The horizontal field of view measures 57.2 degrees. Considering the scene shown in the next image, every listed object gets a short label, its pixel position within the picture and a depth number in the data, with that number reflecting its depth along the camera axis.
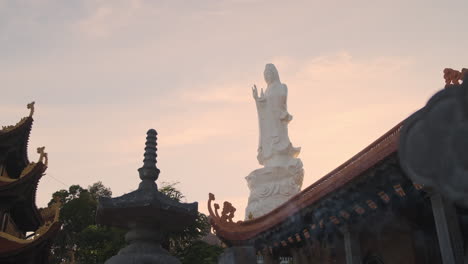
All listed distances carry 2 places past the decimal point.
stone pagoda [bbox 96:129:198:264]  6.34
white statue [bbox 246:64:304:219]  23.52
